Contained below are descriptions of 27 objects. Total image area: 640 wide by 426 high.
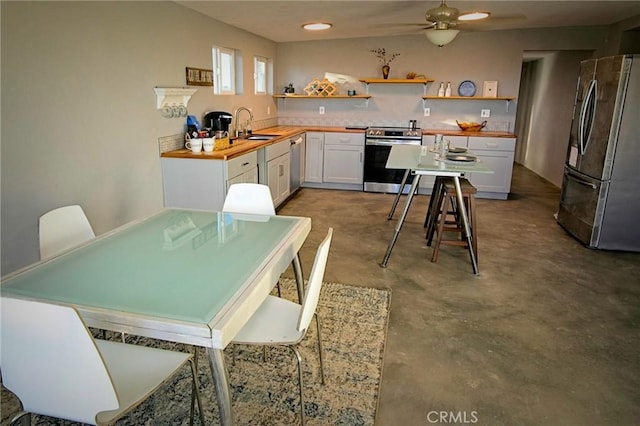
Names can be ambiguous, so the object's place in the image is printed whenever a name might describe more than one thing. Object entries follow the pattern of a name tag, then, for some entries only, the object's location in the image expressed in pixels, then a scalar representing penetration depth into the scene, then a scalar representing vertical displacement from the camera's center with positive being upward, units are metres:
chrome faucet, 4.95 -0.09
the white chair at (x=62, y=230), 1.84 -0.55
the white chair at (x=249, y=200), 2.46 -0.50
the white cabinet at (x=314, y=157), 6.06 -0.61
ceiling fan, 3.27 +0.72
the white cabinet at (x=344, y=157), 5.92 -0.59
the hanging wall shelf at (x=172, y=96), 3.48 +0.11
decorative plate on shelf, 5.90 +0.39
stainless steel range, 5.72 -0.53
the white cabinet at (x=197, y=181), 3.57 -0.59
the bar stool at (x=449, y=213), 3.43 -0.82
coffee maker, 4.25 -0.10
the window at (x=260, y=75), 5.77 +0.50
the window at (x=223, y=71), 4.64 +0.44
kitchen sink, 4.75 -0.29
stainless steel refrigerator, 3.54 -0.29
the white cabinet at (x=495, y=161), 5.49 -0.54
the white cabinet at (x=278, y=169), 4.58 -0.64
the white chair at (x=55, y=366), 1.10 -0.69
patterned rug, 1.82 -1.25
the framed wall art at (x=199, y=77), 3.93 +0.31
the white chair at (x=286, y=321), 1.58 -0.85
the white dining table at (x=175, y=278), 1.25 -0.58
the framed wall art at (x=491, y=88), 5.83 +0.39
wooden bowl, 5.82 -0.13
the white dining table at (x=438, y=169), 3.17 -0.38
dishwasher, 5.49 -0.64
